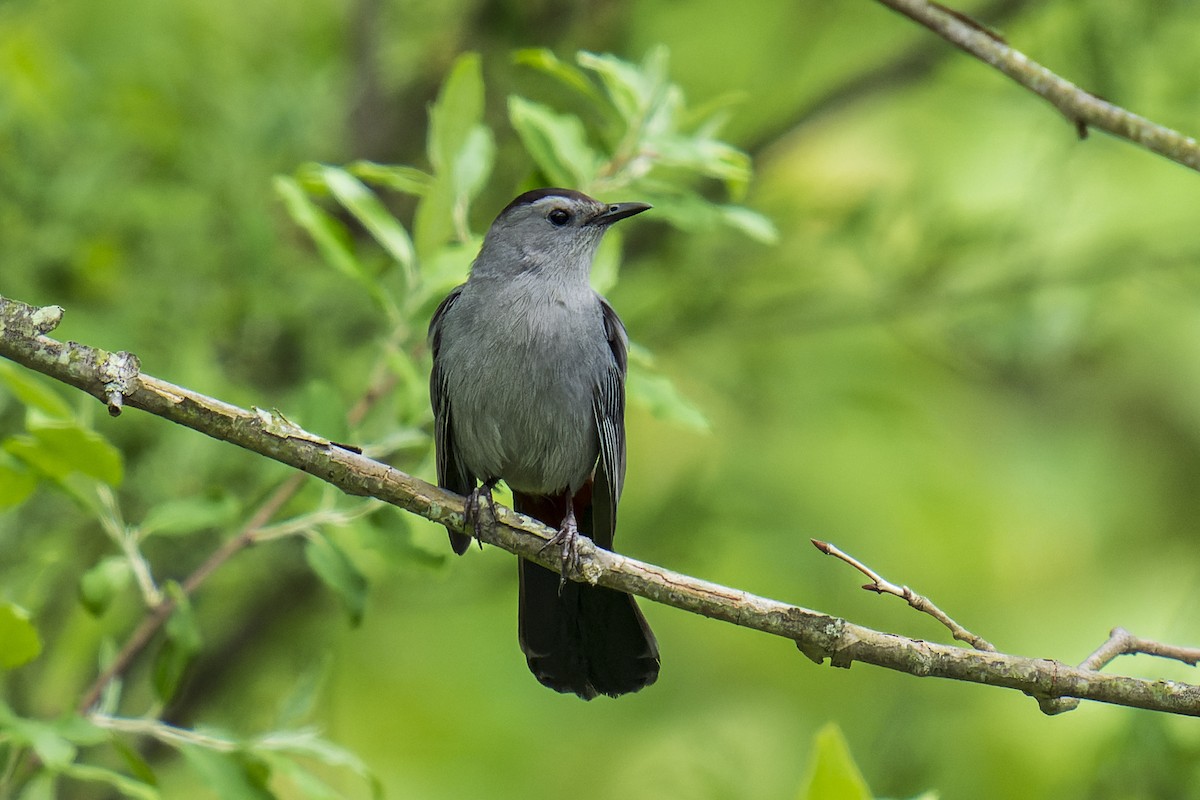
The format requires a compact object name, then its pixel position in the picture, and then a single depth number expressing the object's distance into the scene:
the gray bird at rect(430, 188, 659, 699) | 8.40
